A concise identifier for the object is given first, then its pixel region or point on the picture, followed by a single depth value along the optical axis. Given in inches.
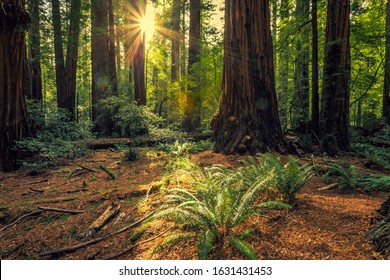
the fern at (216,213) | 73.3
